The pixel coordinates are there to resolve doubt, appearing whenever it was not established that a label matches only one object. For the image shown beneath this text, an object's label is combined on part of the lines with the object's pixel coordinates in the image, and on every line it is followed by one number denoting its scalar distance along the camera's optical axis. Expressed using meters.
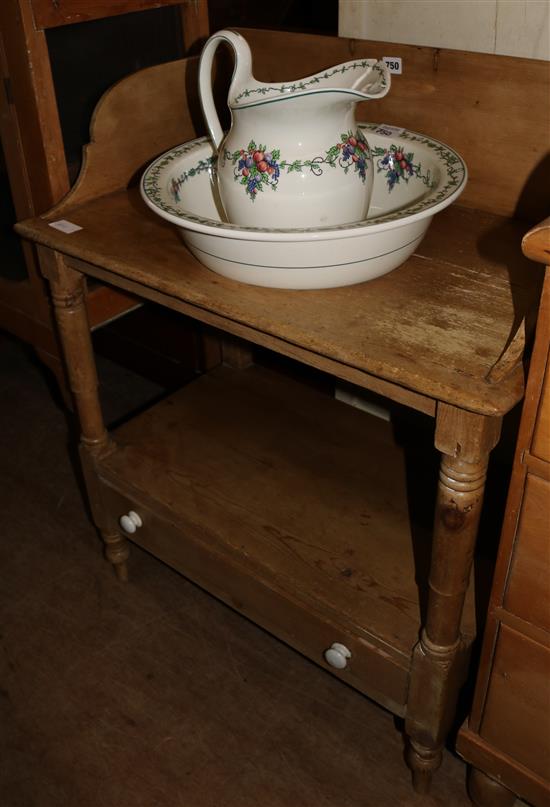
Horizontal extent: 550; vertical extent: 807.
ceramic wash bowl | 0.81
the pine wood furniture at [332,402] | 0.80
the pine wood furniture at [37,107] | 1.10
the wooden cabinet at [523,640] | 0.71
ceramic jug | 0.87
